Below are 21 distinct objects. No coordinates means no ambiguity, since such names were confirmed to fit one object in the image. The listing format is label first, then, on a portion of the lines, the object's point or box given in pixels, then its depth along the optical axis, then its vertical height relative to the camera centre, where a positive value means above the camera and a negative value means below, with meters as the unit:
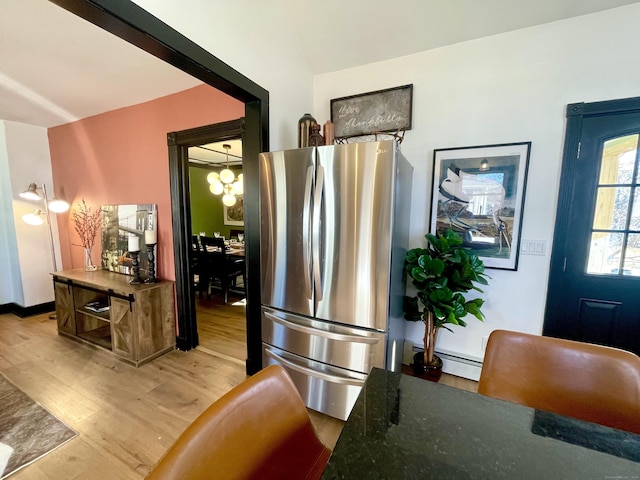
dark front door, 1.71 -0.10
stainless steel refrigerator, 1.51 -0.32
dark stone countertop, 0.59 -0.57
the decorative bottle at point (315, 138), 1.80 +0.48
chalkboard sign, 2.22 +0.85
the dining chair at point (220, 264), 3.95 -0.85
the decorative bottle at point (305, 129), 1.88 +0.56
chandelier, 3.93 +0.37
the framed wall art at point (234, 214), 6.34 -0.16
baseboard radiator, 2.18 -1.25
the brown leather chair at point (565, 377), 0.84 -0.56
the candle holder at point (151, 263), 2.60 -0.56
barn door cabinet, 2.38 -1.04
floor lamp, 3.05 -0.05
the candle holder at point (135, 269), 2.55 -0.61
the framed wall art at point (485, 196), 1.94 +0.12
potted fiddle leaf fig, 1.83 -0.45
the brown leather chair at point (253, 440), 0.56 -0.57
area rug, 1.52 -1.42
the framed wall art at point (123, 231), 2.71 -0.27
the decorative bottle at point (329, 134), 1.87 +0.52
